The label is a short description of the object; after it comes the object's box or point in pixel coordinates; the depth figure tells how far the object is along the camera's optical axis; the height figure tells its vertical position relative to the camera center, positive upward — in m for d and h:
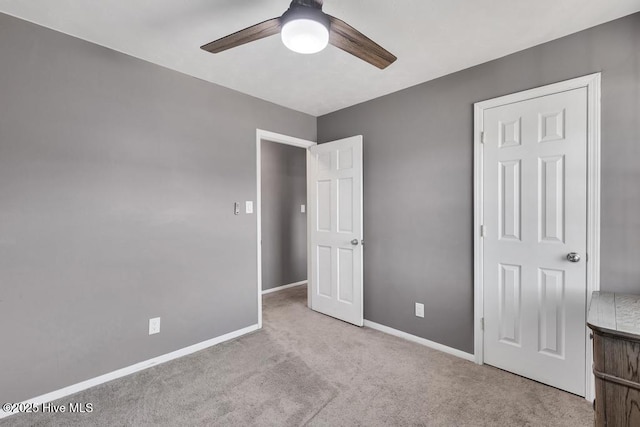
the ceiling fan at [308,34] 1.31 +0.85
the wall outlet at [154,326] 2.37 -0.94
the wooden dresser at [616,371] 1.14 -0.67
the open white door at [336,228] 3.16 -0.24
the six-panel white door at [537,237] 1.95 -0.22
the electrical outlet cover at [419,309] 2.75 -0.97
